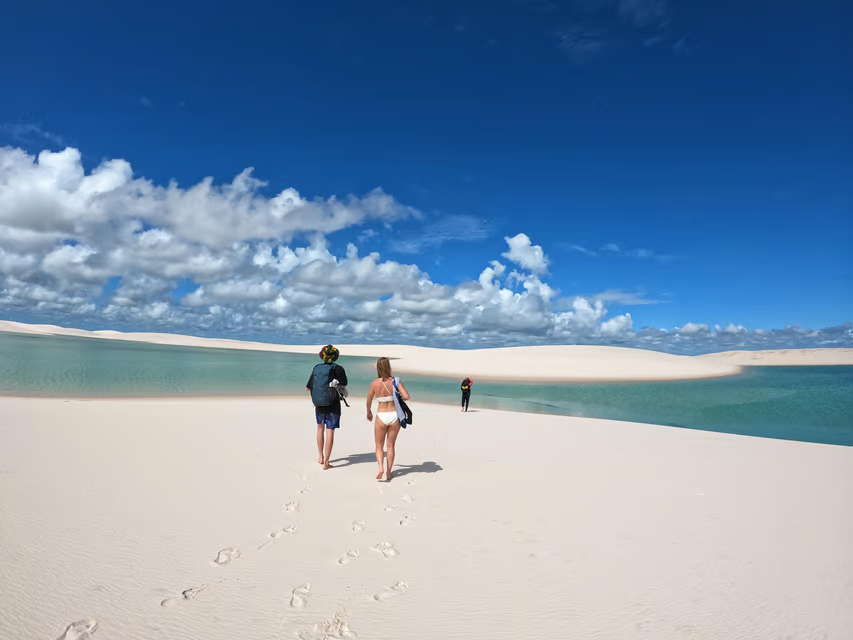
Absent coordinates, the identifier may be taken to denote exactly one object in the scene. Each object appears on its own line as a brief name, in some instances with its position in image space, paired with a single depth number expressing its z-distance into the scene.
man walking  9.03
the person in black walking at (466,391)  20.97
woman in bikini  8.41
